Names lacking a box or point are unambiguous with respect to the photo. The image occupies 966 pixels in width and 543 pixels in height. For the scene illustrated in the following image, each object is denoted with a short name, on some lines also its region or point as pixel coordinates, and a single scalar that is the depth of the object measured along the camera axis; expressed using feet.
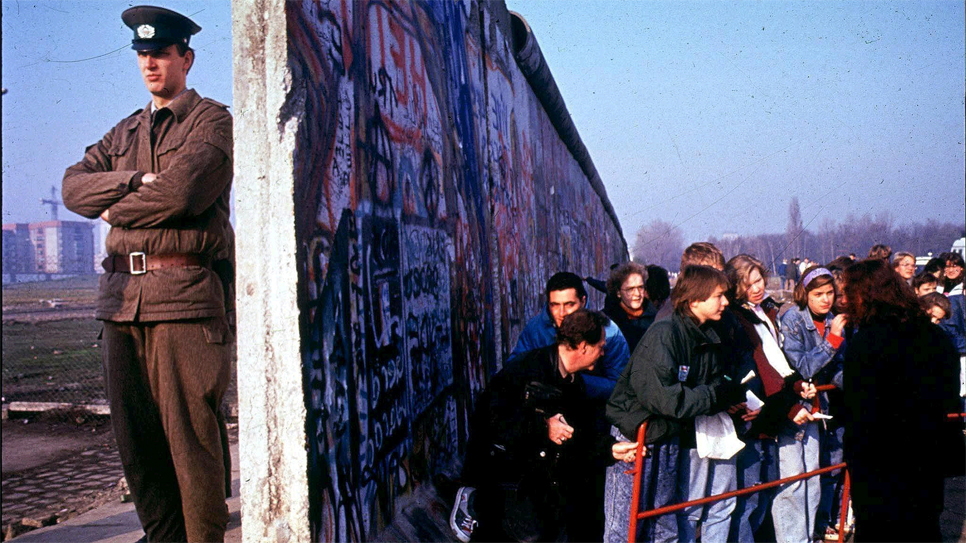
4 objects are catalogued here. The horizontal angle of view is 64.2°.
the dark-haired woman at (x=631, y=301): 18.99
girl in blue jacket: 15.85
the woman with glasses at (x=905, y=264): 25.96
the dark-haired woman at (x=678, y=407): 12.79
